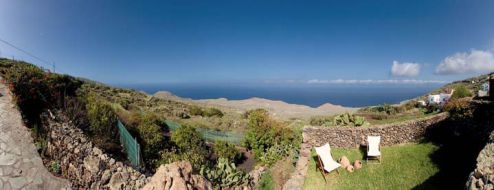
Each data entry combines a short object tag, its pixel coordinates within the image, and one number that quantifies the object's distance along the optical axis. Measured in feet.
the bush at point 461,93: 61.90
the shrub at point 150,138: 42.91
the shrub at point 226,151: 50.24
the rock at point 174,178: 22.25
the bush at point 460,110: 35.51
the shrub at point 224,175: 37.04
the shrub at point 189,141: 48.58
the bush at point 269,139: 46.95
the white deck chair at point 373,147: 36.40
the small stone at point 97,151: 26.32
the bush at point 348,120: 46.96
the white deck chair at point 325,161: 36.32
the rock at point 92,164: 25.38
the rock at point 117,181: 24.90
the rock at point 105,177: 25.04
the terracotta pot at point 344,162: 37.37
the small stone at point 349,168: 36.17
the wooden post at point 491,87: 39.13
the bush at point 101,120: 32.48
